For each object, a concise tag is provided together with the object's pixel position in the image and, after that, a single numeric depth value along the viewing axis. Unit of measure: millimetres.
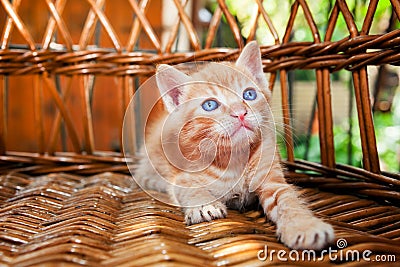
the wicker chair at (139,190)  337
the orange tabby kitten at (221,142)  402
